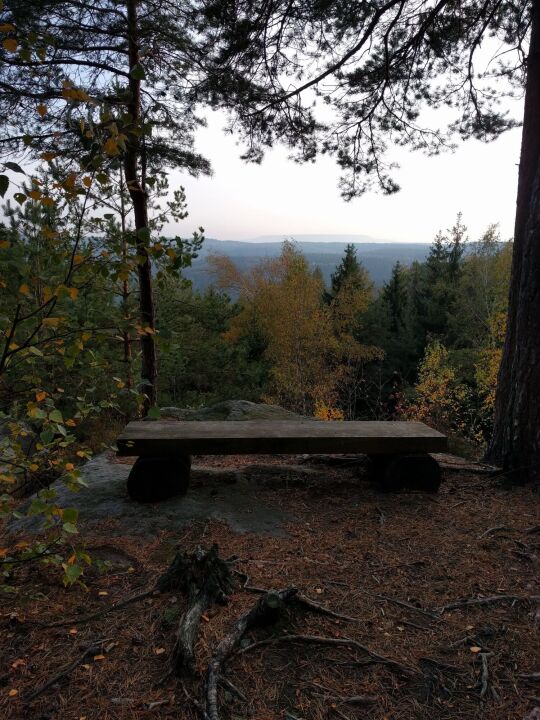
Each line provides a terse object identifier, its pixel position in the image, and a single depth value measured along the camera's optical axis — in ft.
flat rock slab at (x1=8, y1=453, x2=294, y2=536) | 10.25
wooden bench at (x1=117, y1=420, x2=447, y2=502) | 11.16
